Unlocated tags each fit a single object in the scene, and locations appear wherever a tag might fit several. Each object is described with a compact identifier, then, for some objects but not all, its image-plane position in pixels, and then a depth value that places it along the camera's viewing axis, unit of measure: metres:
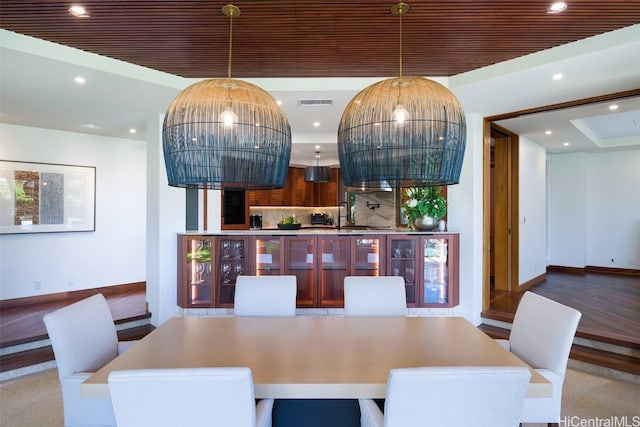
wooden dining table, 1.39
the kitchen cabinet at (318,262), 4.12
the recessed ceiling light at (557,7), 2.25
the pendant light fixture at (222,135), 1.58
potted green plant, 4.18
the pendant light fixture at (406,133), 1.57
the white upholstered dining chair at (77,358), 1.72
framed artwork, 4.50
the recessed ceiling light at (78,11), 2.29
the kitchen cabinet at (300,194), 7.69
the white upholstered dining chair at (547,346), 1.77
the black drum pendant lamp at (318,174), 6.25
